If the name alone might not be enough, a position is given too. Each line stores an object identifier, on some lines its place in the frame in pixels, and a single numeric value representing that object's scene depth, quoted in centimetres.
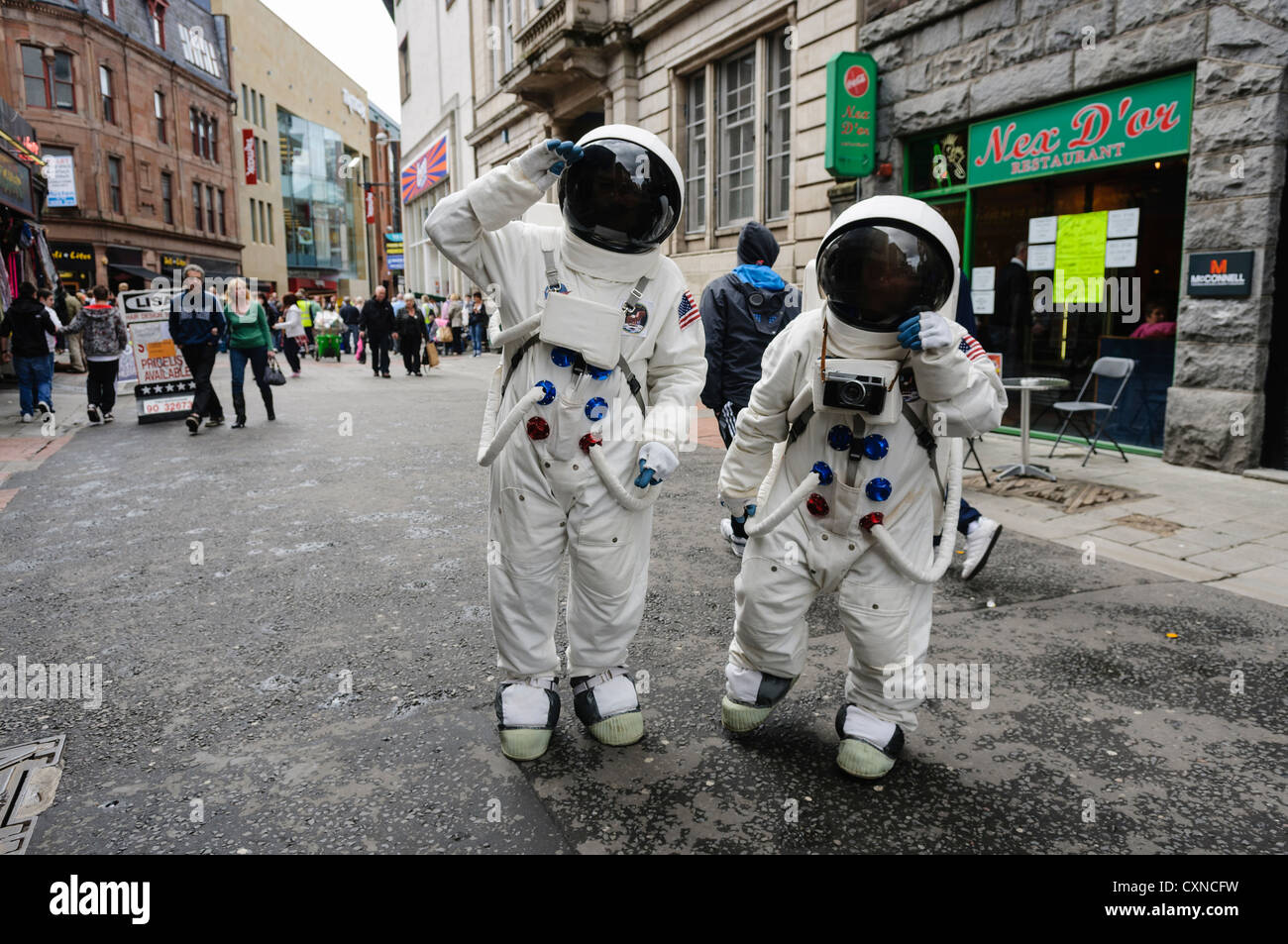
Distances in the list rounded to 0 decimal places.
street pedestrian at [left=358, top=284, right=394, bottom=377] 1783
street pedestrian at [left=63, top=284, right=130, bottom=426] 1048
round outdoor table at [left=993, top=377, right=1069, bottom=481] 653
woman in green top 1046
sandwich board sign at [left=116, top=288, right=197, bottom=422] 1060
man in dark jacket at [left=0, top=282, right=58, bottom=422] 1052
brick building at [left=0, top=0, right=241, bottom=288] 2970
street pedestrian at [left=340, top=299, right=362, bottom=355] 2758
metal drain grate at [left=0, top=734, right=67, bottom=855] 234
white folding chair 726
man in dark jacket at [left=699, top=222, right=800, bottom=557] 494
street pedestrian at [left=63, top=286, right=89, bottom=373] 1906
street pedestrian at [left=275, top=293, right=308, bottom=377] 1845
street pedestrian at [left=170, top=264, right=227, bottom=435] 969
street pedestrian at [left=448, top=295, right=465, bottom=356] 2586
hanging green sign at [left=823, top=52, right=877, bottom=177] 1003
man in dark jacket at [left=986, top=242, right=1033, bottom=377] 901
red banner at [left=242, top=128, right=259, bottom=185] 4450
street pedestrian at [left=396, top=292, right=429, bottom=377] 1817
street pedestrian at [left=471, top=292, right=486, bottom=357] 2494
